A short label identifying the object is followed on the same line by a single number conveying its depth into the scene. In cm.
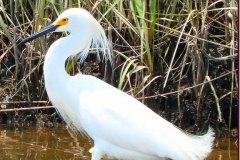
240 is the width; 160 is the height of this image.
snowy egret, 882
